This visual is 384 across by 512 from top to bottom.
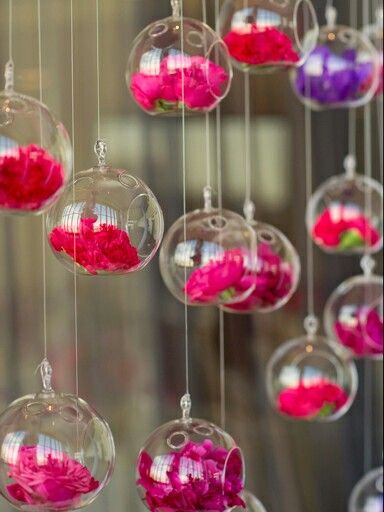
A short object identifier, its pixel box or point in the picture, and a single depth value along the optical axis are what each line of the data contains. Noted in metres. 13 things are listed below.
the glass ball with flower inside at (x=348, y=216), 1.55
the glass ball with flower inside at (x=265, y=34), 1.36
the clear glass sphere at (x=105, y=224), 1.26
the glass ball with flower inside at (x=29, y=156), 1.17
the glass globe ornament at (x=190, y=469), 1.27
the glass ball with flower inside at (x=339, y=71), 1.48
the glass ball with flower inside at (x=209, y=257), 1.35
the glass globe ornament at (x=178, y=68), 1.32
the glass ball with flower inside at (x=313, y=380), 1.50
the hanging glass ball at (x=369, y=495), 1.39
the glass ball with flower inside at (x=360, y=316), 1.52
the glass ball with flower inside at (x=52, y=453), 1.22
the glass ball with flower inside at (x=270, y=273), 1.47
